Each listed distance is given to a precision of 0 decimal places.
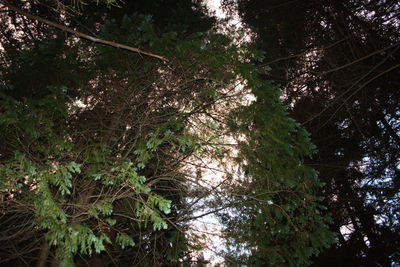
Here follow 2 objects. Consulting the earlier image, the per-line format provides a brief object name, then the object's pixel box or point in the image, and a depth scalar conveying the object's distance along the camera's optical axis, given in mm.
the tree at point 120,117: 3092
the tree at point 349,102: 6719
